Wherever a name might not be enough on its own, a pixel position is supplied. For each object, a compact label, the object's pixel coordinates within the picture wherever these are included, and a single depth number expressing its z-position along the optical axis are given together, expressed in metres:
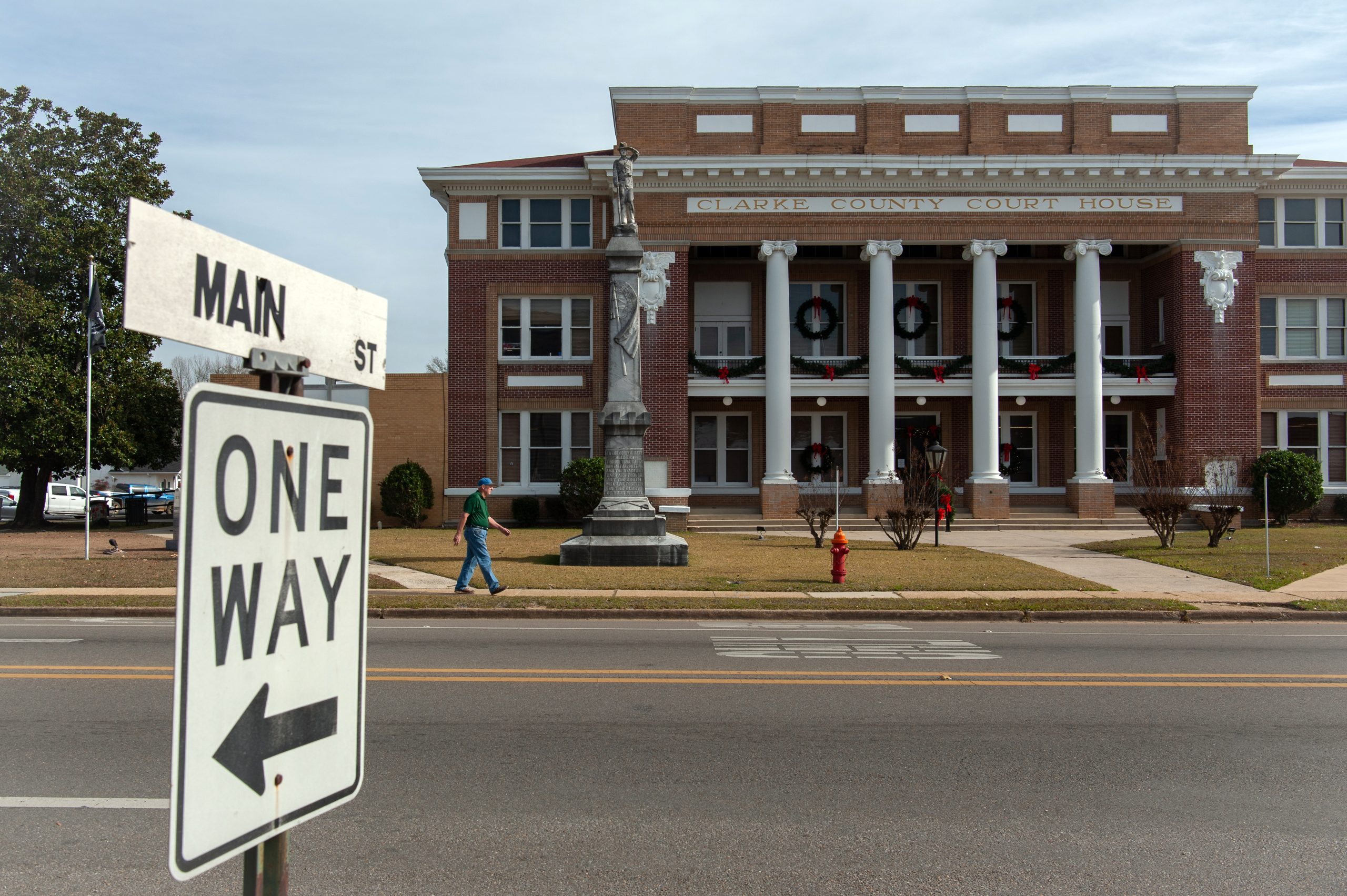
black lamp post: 23.67
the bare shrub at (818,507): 22.83
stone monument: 18.45
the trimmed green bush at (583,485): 28.59
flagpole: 19.45
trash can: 31.23
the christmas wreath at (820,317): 32.56
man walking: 14.31
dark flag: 21.47
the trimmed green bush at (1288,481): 28.27
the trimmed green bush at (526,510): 29.70
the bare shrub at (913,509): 21.89
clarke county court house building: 29.41
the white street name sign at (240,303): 1.78
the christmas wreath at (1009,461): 32.03
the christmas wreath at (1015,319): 32.88
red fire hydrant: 15.84
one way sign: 1.79
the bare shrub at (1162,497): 21.89
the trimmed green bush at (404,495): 29.97
